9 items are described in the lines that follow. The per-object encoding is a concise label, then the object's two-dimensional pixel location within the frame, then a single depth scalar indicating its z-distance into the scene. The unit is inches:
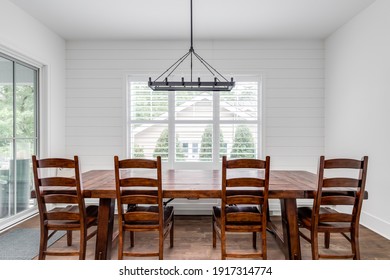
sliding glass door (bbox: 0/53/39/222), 123.1
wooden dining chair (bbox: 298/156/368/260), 77.4
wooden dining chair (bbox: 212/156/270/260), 75.8
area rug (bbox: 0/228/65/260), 96.5
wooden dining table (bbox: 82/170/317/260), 80.2
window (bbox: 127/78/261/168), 164.1
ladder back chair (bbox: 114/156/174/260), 76.5
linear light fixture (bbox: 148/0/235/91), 98.6
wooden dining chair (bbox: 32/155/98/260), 79.5
